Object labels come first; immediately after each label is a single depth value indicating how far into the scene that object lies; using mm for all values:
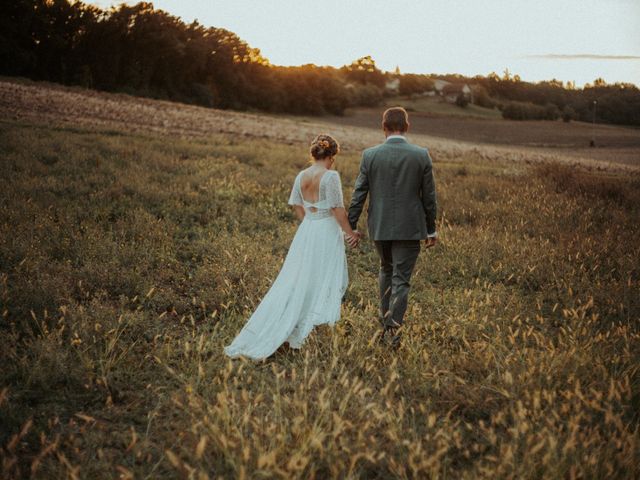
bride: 5359
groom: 5133
